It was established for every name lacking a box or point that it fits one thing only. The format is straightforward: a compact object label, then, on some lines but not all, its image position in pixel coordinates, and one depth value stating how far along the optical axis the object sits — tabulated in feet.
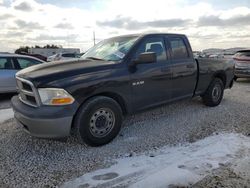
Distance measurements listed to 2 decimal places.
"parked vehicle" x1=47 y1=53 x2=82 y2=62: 53.64
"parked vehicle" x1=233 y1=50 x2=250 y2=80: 25.63
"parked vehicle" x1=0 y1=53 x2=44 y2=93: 18.42
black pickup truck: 8.68
